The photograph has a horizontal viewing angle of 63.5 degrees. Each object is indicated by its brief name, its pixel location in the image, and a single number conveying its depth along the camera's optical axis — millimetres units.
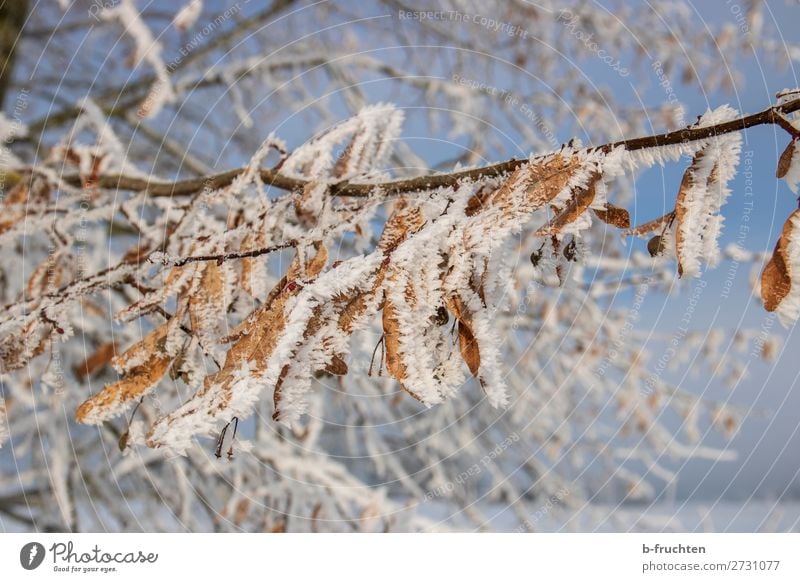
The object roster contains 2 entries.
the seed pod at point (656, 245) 500
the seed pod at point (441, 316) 511
